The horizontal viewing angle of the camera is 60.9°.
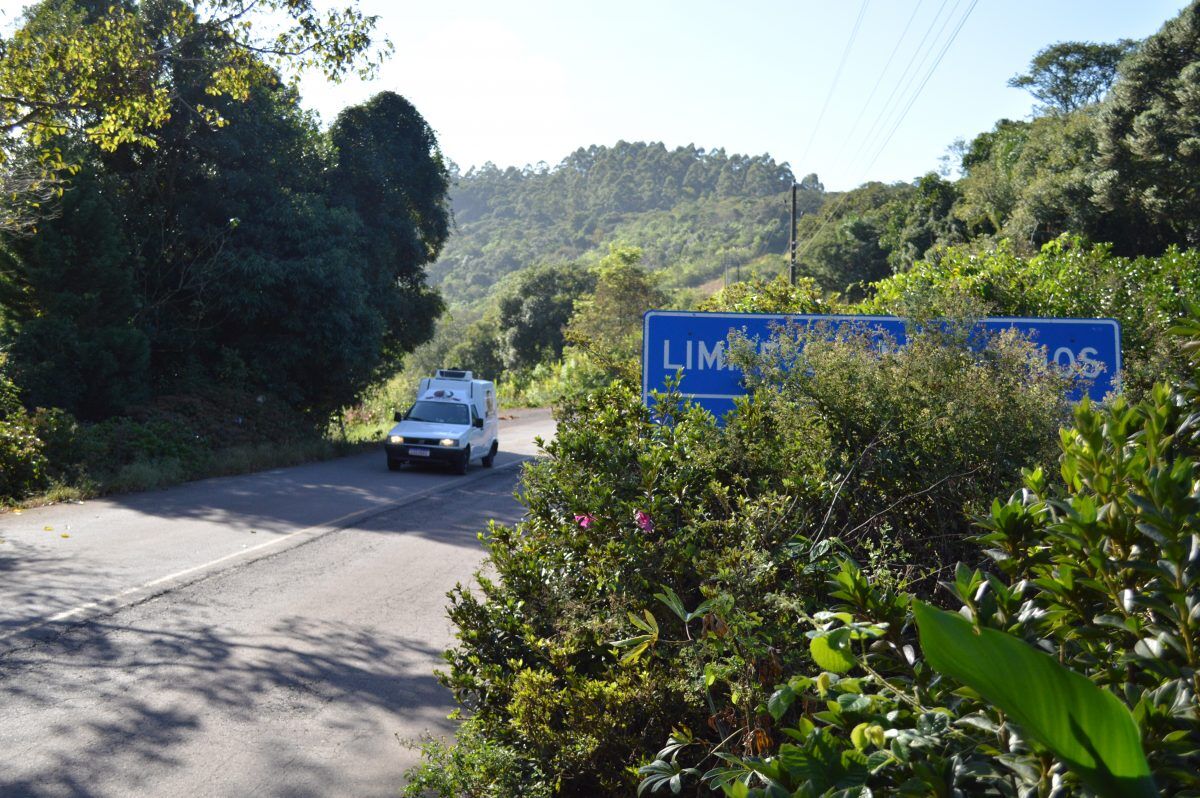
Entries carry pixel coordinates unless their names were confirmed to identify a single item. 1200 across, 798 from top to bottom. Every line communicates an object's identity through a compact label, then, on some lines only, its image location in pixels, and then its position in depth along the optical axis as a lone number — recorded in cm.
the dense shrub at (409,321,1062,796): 383
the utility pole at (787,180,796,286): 3807
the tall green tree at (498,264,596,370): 6450
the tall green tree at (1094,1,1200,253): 2589
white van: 2180
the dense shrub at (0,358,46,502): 1497
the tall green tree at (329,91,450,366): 2864
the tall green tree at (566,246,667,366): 5262
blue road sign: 758
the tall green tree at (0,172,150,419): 1841
